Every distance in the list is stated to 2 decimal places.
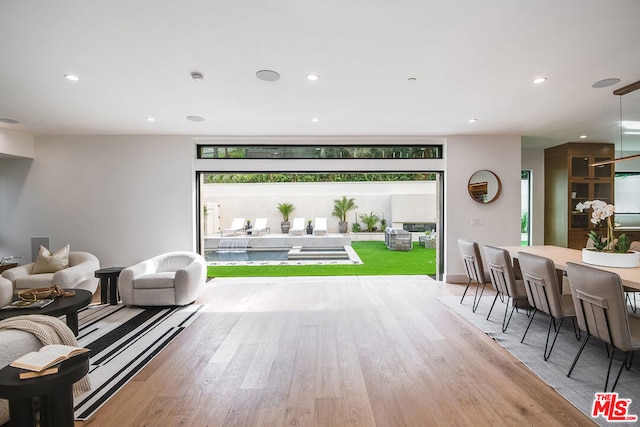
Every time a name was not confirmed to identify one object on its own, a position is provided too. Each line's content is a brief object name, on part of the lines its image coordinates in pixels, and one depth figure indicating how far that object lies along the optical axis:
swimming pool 7.76
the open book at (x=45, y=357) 1.61
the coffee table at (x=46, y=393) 1.51
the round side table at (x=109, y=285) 4.31
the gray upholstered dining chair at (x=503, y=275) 3.29
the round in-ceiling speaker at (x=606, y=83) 3.08
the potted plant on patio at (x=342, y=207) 13.49
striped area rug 2.28
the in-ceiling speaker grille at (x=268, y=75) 2.88
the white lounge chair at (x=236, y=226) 11.80
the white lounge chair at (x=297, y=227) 11.81
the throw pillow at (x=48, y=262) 4.42
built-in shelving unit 5.95
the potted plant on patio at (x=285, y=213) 13.16
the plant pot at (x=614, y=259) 2.75
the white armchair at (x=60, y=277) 4.10
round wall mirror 5.38
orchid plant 2.91
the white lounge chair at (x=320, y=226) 12.15
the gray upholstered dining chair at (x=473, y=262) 3.81
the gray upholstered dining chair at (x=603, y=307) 1.99
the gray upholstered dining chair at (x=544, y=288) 2.62
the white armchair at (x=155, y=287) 4.14
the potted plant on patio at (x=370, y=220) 13.26
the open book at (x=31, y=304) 2.87
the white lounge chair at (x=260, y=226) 12.23
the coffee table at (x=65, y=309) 2.76
